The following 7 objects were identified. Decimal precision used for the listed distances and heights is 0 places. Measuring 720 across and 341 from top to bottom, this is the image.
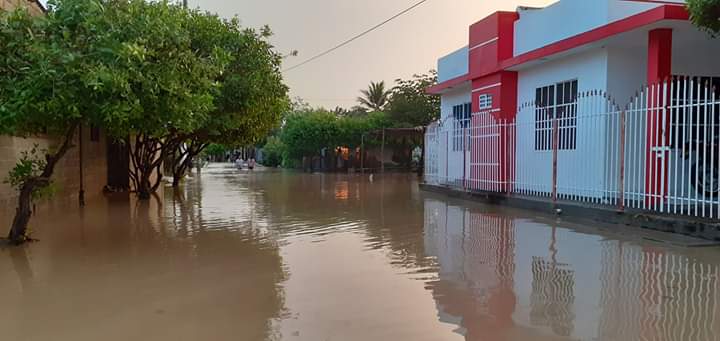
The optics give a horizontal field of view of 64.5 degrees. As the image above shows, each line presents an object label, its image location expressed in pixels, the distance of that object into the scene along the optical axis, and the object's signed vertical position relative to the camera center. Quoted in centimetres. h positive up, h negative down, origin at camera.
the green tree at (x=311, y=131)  3644 +178
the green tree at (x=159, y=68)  682 +114
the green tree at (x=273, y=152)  5003 +61
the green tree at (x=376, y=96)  5491 +611
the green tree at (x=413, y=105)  3419 +328
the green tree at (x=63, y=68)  644 +105
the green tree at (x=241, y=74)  1279 +198
